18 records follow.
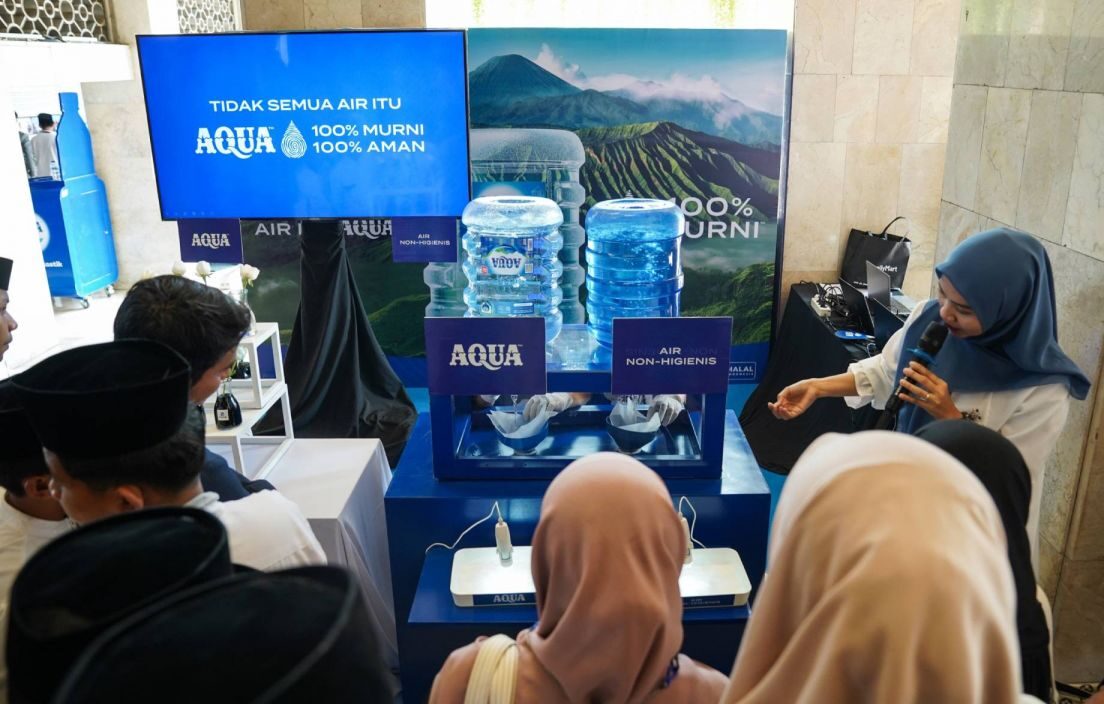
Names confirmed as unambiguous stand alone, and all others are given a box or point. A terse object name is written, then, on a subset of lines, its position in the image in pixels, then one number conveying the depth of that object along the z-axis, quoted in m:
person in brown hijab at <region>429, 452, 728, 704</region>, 1.46
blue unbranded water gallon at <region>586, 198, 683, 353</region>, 3.43
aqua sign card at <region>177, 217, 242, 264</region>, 4.32
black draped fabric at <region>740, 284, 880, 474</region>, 4.79
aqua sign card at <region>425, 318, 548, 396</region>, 2.68
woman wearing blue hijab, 2.42
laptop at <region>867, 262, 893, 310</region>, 4.89
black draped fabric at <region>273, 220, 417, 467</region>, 5.09
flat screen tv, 4.21
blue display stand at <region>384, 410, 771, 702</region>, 2.66
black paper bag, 5.77
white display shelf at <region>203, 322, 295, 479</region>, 3.32
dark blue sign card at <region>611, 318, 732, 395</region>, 2.65
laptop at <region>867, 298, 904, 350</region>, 4.62
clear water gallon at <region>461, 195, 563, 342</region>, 3.33
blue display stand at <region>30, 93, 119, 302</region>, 6.31
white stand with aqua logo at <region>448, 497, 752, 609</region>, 2.63
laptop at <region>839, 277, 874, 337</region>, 5.04
